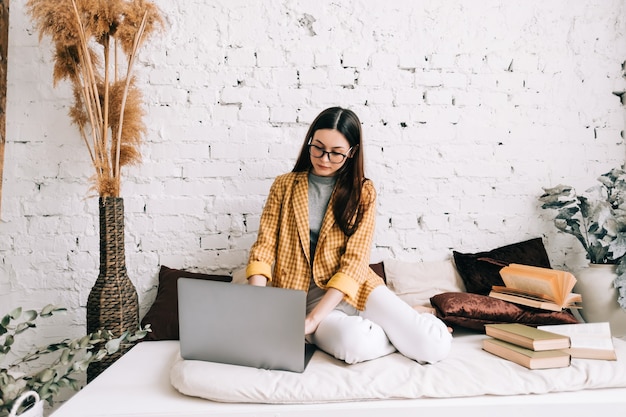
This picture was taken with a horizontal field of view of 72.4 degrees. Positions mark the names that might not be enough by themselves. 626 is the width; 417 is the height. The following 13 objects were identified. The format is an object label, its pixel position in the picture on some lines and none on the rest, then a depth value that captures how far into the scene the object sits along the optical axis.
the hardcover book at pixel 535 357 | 1.29
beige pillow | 1.97
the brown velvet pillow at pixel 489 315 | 1.67
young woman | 1.46
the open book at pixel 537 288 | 1.67
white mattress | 1.13
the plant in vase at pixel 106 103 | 1.69
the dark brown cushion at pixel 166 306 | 1.79
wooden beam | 1.97
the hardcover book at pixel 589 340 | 1.37
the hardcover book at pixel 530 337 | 1.33
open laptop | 1.19
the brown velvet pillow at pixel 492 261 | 1.96
